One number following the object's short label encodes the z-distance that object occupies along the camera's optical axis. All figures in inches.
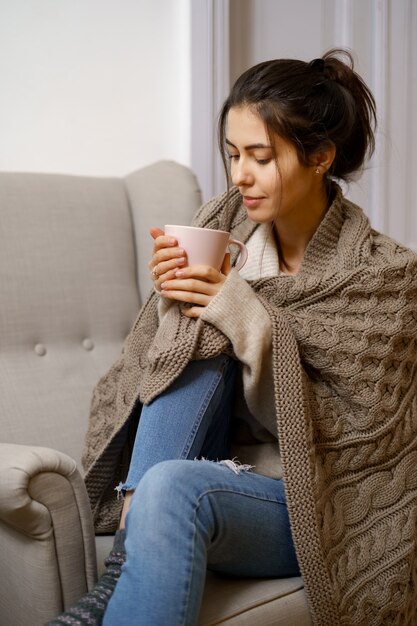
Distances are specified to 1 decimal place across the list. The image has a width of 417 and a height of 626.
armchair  61.4
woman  43.9
